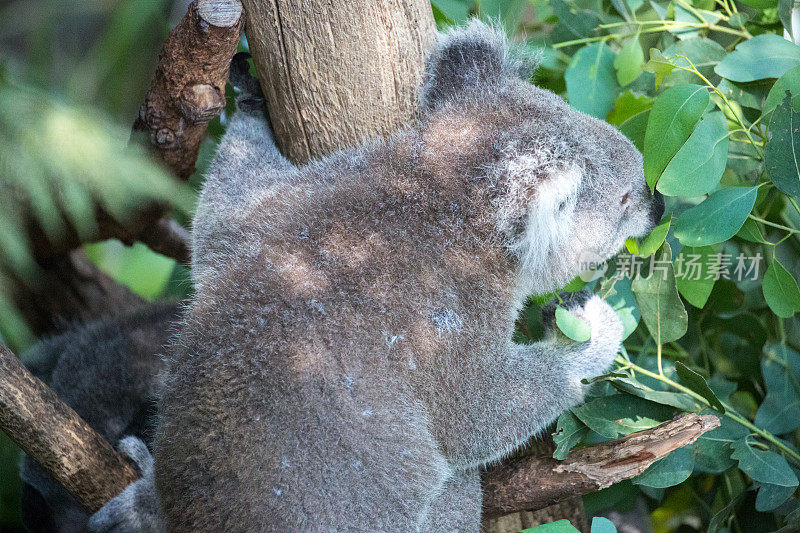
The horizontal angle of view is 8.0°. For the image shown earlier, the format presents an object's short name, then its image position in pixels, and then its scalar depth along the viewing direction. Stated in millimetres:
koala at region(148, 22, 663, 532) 5125
